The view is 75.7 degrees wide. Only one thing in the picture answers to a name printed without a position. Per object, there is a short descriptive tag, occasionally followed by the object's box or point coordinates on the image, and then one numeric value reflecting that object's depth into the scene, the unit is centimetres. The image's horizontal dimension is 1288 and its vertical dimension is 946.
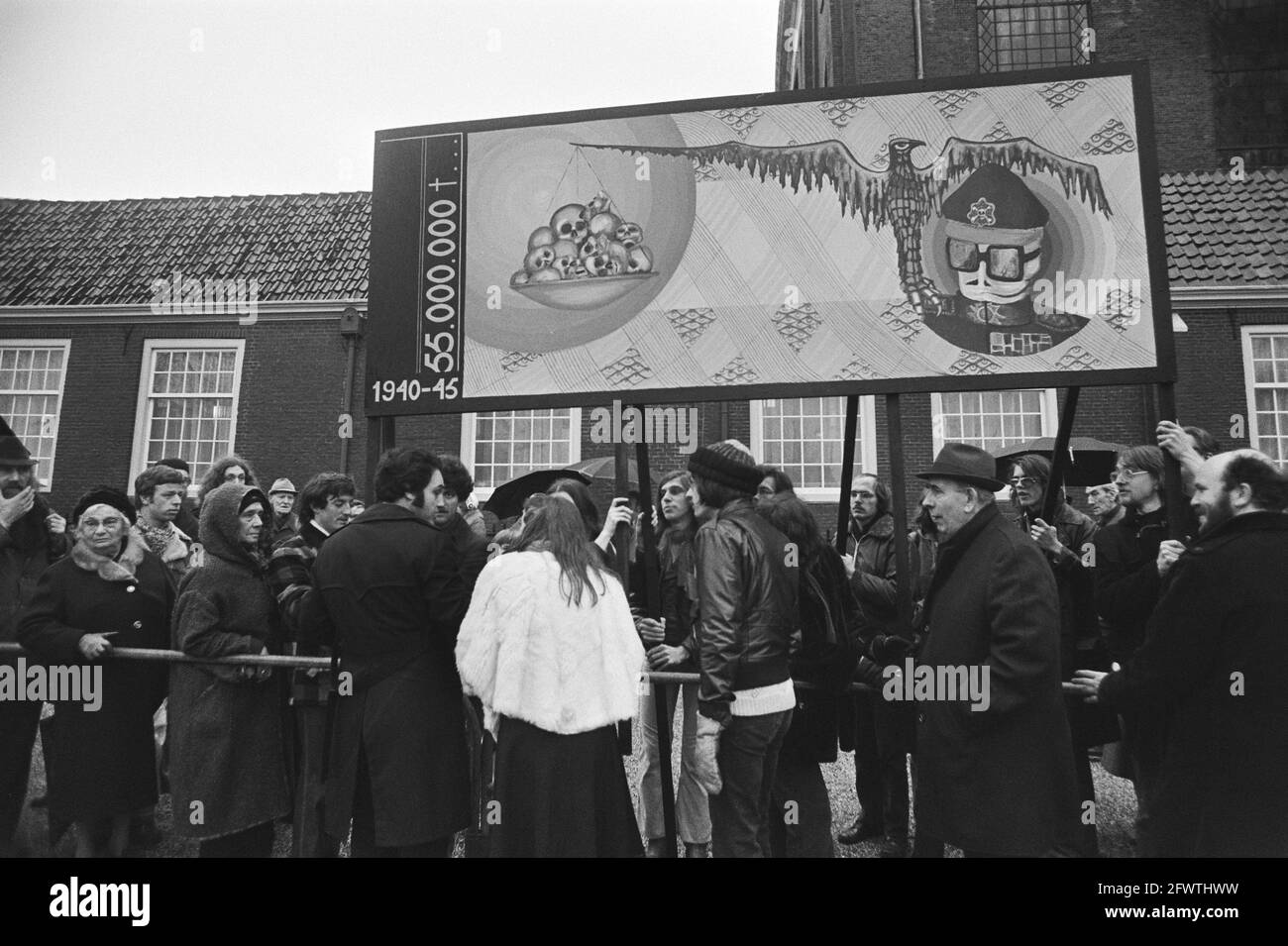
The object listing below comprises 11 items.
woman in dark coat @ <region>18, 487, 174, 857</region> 410
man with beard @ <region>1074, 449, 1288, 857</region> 318
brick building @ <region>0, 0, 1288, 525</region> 1319
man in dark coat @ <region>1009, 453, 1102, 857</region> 434
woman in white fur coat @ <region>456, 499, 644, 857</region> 339
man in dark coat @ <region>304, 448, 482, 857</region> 356
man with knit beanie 365
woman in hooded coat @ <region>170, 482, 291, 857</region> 385
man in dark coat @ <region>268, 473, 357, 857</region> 397
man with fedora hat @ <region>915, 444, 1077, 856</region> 331
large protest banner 432
